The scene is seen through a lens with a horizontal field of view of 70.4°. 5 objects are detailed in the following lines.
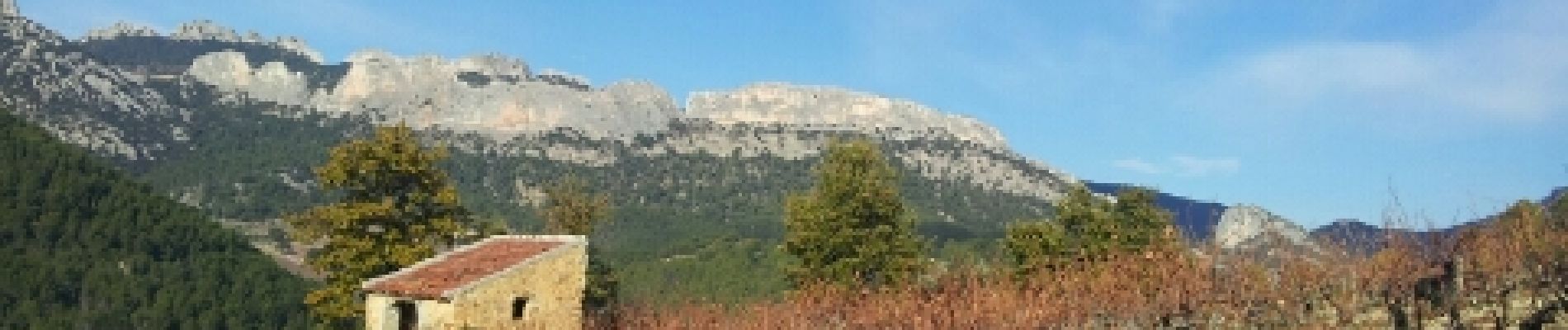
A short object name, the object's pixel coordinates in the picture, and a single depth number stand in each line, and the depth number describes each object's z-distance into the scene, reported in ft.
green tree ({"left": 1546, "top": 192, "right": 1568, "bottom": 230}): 53.88
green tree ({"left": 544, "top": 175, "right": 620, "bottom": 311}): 170.60
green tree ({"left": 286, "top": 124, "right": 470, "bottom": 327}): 96.99
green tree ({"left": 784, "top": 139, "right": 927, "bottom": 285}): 133.28
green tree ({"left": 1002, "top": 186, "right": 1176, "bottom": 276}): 148.15
